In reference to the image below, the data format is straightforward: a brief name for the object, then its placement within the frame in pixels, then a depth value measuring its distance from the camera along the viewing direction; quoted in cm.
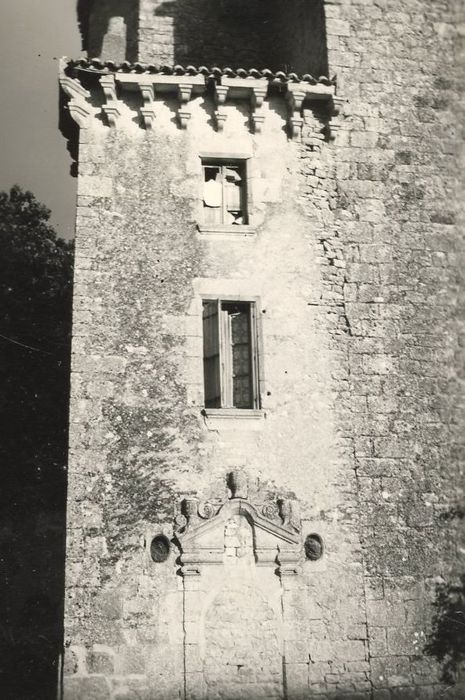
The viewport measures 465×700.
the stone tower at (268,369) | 973
